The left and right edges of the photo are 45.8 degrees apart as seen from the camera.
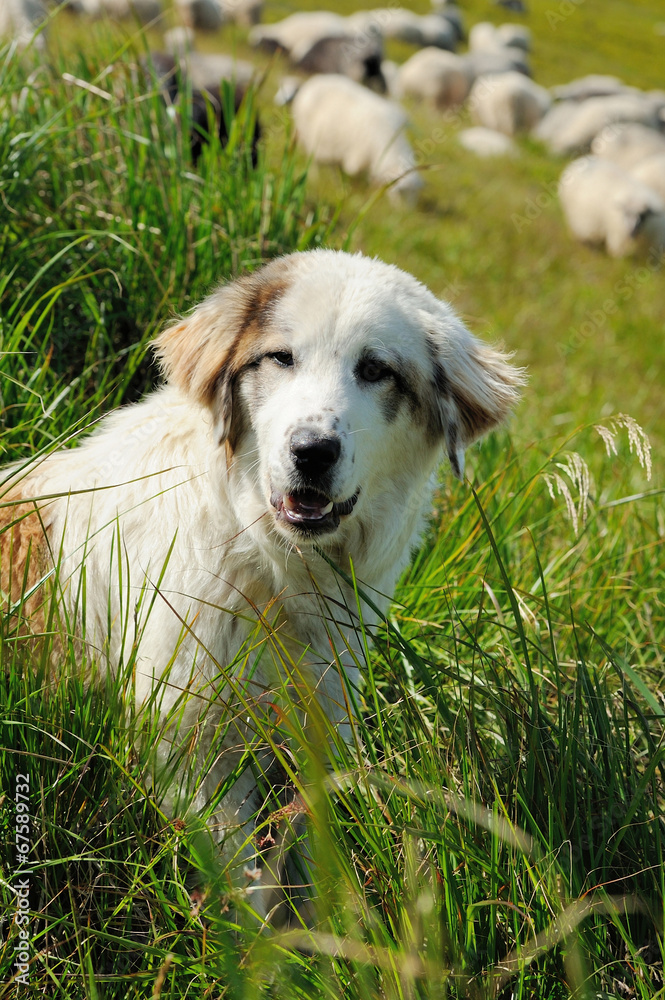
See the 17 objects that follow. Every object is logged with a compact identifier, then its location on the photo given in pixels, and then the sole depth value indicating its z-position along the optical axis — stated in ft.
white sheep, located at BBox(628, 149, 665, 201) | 60.49
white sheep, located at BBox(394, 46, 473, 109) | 76.33
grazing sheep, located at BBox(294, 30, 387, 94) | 62.59
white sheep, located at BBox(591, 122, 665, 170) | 67.10
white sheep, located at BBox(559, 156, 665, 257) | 45.65
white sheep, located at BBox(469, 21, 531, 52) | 111.04
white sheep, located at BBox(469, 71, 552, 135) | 71.72
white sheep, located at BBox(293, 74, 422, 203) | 39.34
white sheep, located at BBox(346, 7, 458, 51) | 102.06
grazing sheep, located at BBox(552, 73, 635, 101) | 89.92
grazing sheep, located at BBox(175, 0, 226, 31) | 68.54
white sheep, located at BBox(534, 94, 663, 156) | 68.49
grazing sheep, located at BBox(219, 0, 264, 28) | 81.97
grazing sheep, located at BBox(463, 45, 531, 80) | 88.62
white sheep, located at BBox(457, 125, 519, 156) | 54.80
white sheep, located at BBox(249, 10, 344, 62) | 71.36
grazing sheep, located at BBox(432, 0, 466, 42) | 120.53
